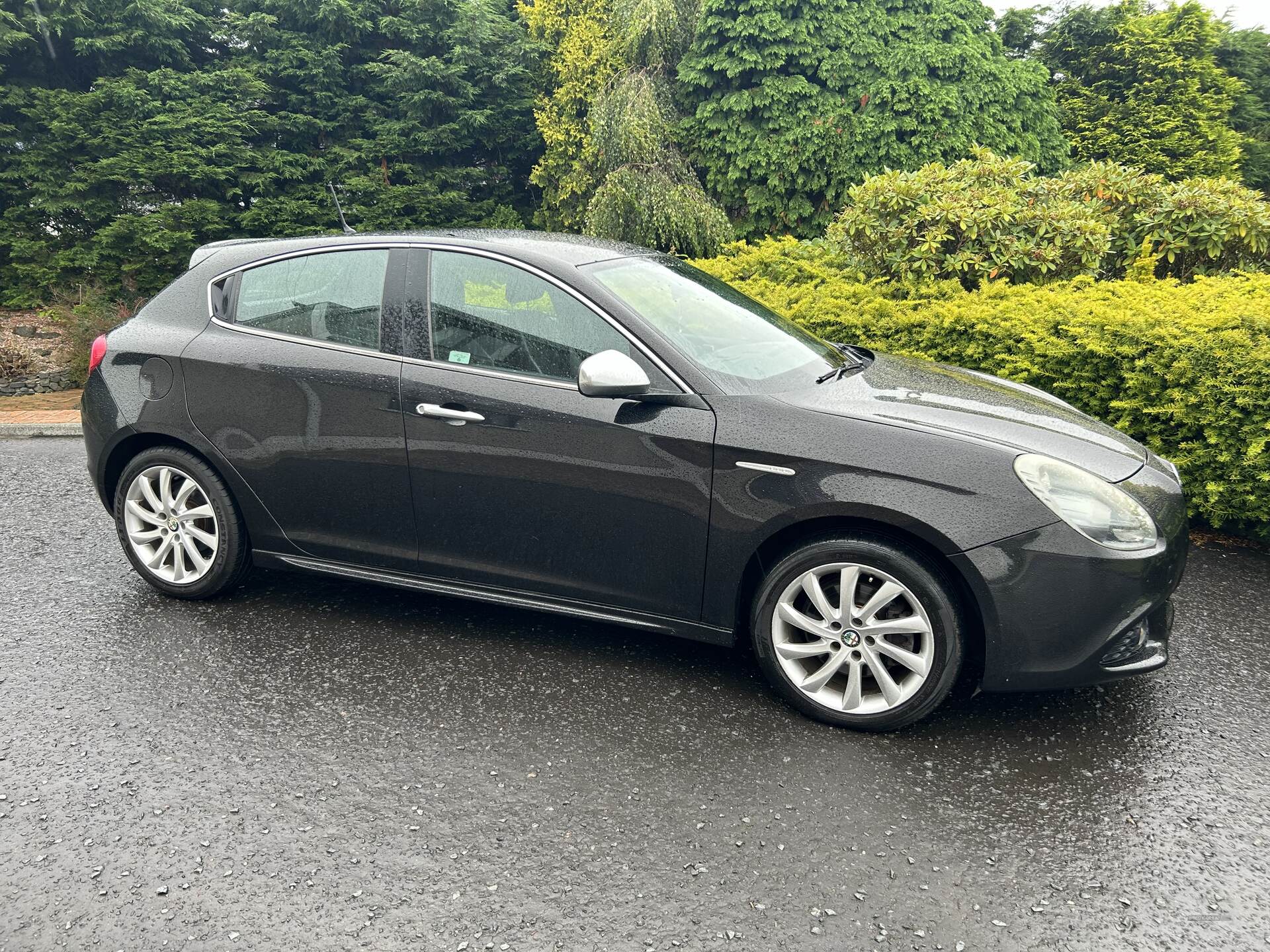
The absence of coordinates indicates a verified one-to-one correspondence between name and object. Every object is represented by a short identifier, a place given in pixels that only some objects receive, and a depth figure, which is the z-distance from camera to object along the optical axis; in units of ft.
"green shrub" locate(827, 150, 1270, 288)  23.79
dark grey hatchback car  10.00
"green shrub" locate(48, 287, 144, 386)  34.76
